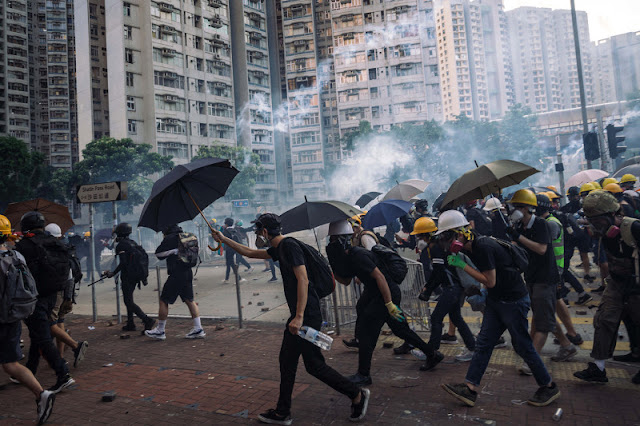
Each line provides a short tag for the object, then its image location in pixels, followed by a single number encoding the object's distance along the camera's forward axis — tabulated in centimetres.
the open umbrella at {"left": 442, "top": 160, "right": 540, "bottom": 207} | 486
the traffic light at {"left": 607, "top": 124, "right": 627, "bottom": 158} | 1301
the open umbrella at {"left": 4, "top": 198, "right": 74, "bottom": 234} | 871
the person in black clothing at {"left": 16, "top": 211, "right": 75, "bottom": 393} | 498
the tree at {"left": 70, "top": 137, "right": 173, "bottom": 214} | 3997
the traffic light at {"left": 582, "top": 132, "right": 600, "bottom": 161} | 1318
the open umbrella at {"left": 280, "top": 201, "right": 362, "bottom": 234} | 546
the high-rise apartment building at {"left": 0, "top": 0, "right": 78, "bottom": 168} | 6956
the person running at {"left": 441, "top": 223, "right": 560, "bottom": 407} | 402
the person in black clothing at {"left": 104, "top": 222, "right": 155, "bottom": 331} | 779
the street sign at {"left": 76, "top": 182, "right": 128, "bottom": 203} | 872
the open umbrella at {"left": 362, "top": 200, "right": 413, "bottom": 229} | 818
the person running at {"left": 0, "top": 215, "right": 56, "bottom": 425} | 418
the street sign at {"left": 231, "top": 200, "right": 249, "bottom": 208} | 3250
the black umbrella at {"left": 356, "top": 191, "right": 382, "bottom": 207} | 1268
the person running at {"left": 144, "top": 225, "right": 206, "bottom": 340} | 726
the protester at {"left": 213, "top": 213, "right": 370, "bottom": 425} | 389
